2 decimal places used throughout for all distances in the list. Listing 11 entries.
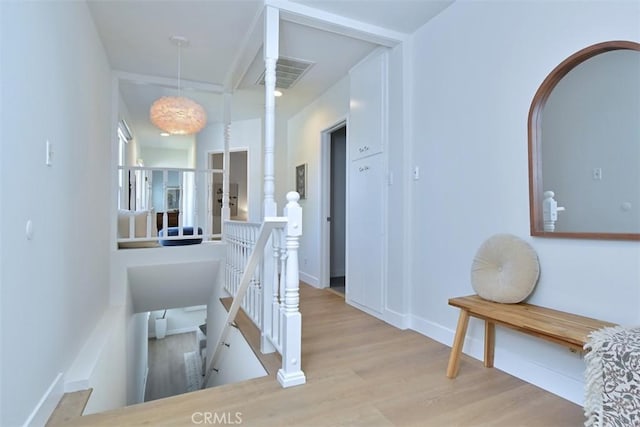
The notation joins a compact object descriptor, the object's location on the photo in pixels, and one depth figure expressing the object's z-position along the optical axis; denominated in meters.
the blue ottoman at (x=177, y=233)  4.02
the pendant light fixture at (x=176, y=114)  3.41
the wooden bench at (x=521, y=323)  1.50
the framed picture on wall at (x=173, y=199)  9.57
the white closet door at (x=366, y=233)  3.21
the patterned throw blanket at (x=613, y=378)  1.19
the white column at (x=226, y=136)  4.34
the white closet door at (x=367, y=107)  3.18
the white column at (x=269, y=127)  2.36
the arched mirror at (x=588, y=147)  1.62
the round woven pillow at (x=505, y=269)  1.92
